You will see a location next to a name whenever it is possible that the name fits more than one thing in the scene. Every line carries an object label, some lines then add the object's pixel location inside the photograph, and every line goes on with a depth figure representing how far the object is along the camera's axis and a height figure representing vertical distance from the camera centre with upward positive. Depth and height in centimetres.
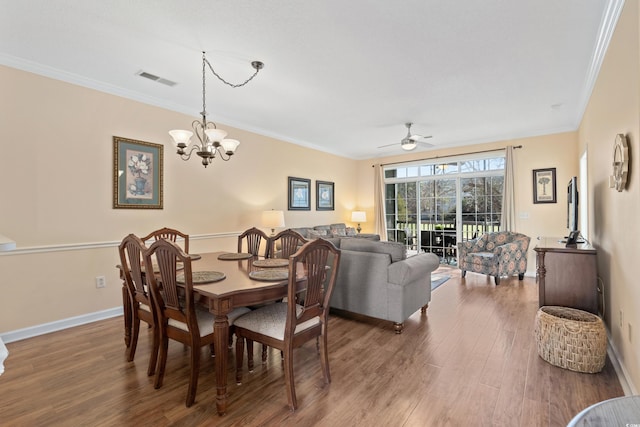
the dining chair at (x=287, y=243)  326 -30
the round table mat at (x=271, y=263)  268 -43
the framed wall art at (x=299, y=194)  606 +42
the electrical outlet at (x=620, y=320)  229 -80
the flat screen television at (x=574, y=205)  313 +8
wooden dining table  189 -53
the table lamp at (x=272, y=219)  499 -7
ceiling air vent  329 +151
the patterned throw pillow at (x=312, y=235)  466 -31
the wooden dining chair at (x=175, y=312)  196 -65
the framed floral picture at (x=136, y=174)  365 +52
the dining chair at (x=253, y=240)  362 -30
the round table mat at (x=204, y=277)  212 -44
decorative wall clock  200 +34
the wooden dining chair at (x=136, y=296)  224 -62
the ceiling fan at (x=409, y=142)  478 +112
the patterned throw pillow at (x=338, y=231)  645 -36
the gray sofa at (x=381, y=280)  315 -71
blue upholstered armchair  513 -70
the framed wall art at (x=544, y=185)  554 +50
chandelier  284 +72
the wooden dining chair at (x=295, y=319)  196 -72
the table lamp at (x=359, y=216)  755 -4
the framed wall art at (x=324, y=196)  681 +43
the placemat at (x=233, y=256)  308 -42
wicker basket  229 -97
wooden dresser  278 -59
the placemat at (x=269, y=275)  217 -44
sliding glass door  629 +29
